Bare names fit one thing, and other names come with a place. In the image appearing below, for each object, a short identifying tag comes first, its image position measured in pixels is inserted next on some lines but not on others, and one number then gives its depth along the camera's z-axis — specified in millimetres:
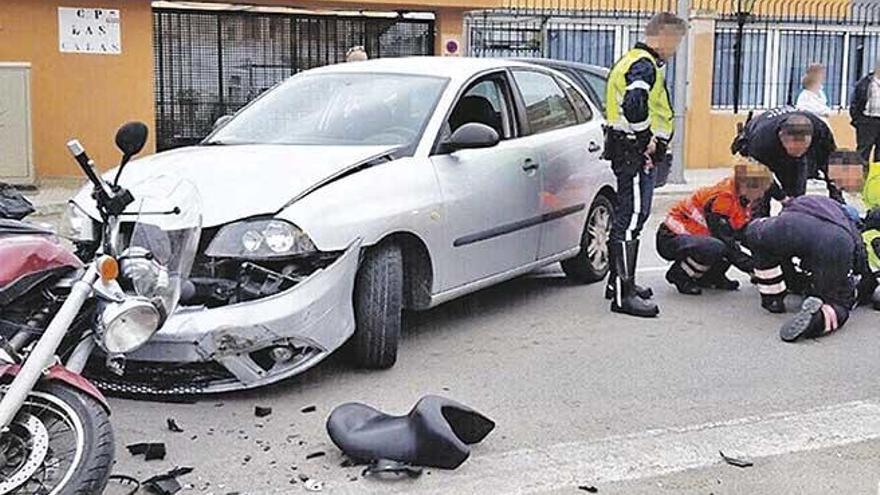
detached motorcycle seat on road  4508
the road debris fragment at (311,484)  4348
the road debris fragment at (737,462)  4641
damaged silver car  5203
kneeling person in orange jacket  7656
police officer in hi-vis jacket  6945
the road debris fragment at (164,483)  4293
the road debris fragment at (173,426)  4975
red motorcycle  3680
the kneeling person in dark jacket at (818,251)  6684
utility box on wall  12523
